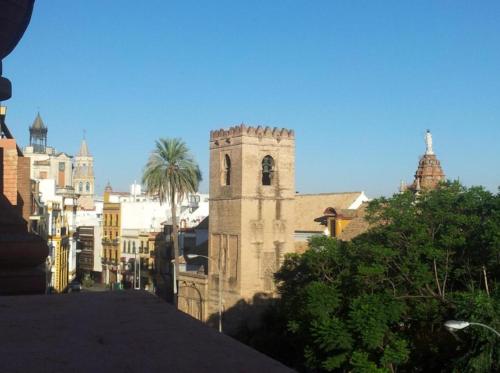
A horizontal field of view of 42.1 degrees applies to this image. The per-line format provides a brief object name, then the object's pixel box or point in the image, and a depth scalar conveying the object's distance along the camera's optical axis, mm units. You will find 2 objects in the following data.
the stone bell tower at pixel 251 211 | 47625
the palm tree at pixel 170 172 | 47000
